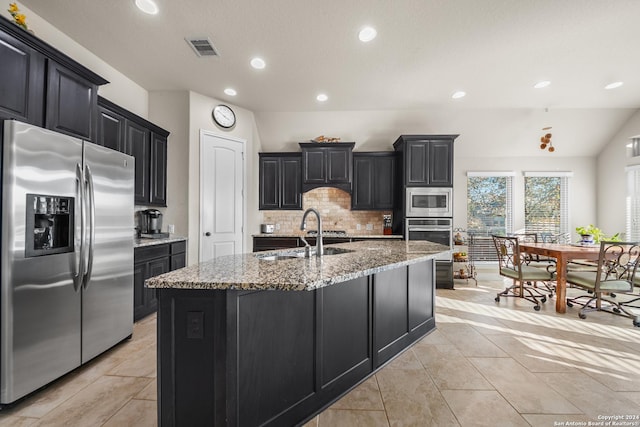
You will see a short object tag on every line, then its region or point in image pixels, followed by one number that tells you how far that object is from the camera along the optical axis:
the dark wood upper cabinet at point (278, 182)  5.52
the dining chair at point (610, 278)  3.44
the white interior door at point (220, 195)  4.39
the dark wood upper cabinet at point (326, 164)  5.39
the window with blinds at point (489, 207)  5.95
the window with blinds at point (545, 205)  5.95
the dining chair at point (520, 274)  3.95
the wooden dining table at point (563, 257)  3.56
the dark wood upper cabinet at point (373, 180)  5.46
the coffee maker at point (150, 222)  3.86
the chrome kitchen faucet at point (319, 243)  2.31
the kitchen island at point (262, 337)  1.37
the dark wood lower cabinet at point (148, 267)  3.14
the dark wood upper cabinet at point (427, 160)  5.02
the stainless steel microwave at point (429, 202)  5.02
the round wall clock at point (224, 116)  4.57
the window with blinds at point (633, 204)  5.16
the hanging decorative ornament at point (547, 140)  5.13
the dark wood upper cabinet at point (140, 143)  3.13
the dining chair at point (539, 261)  4.51
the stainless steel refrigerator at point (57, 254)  1.80
